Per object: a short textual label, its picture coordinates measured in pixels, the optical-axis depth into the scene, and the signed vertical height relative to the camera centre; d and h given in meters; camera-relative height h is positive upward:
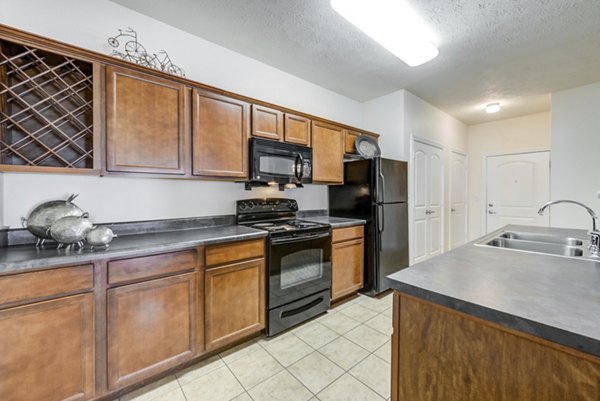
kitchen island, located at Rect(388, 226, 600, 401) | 0.63 -0.39
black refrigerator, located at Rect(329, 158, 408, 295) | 2.86 -0.11
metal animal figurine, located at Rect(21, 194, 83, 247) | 1.48 -0.10
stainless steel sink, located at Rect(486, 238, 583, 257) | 1.67 -0.34
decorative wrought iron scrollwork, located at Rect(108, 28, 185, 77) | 1.88 +1.18
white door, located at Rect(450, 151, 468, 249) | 4.56 +0.02
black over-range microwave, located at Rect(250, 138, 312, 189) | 2.28 +0.36
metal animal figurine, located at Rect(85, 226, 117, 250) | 1.43 -0.22
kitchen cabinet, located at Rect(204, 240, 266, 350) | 1.78 -0.71
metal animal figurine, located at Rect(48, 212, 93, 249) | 1.39 -0.17
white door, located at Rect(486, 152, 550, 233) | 4.35 +0.21
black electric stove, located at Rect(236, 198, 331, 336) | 2.09 -0.59
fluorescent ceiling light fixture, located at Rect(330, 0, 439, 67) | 1.75 +1.37
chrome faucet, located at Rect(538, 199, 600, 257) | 1.35 -0.24
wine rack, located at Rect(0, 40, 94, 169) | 1.48 +0.59
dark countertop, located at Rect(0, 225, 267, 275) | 1.21 -0.29
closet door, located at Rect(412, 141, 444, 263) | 3.61 -0.01
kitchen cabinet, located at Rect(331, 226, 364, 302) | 2.64 -0.70
